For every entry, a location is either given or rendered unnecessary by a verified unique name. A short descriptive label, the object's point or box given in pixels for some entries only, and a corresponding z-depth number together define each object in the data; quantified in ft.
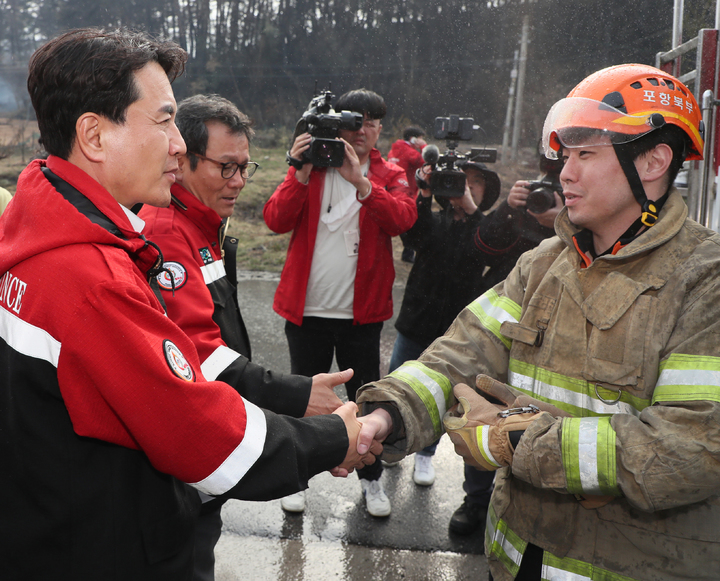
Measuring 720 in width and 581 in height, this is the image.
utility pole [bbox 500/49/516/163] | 36.35
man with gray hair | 6.73
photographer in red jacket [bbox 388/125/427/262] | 25.03
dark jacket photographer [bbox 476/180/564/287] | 11.37
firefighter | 4.81
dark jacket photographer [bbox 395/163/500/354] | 12.00
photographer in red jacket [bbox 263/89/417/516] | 11.41
